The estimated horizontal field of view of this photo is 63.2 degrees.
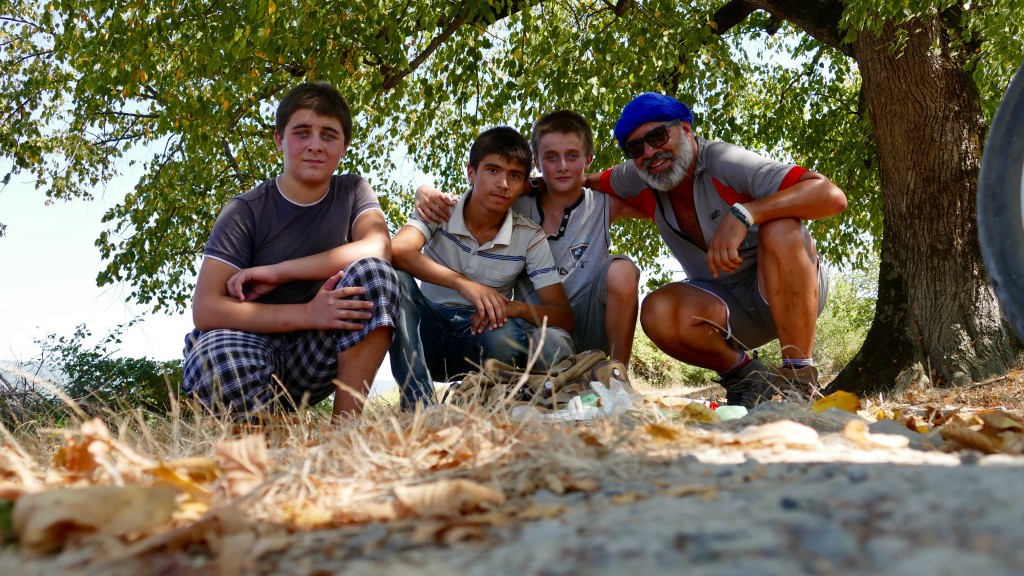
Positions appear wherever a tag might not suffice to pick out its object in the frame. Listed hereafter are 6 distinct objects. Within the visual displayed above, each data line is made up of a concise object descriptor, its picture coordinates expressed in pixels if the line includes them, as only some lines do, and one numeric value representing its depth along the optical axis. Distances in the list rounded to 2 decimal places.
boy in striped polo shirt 3.48
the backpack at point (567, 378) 2.83
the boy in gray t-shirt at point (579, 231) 3.72
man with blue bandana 3.55
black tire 2.23
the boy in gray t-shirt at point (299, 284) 3.05
